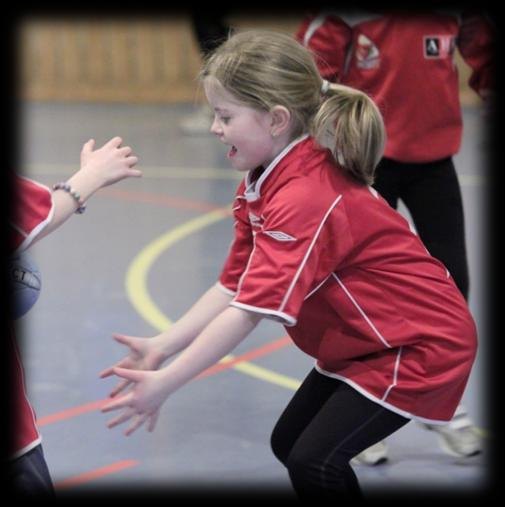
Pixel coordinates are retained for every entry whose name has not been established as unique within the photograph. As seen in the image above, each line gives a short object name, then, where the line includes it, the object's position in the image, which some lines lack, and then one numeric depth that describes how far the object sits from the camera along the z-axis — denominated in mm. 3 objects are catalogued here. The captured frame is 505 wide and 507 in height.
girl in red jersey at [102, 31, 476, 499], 4371
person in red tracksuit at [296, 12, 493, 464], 6434
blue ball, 4027
